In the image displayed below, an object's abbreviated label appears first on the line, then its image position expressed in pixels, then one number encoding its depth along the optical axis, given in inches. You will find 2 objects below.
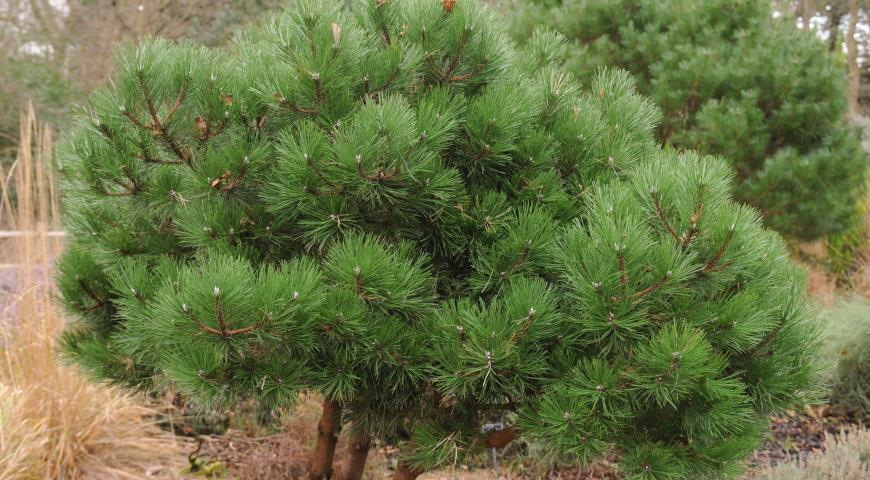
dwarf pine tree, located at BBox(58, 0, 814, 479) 67.9
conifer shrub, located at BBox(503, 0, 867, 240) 217.5
